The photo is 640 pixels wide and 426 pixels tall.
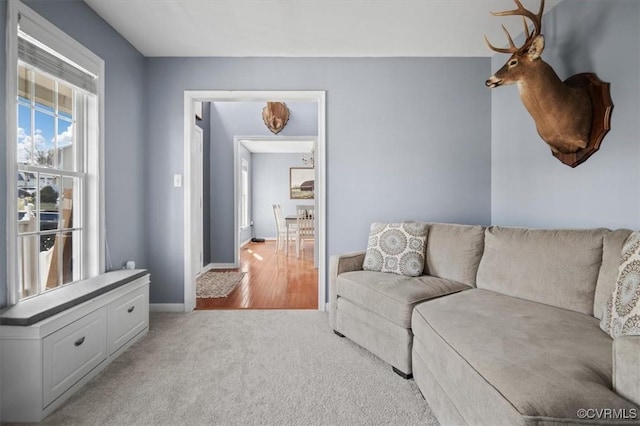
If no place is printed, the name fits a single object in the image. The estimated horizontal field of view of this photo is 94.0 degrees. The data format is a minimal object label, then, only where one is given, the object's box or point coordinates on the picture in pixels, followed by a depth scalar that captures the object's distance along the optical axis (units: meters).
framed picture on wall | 8.44
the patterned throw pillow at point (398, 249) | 2.36
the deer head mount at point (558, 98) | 1.83
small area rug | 3.45
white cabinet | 1.42
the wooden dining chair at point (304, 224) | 5.69
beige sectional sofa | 0.90
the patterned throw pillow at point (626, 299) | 1.14
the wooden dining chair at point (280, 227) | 6.34
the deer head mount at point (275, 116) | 4.65
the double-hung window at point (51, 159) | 1.62
